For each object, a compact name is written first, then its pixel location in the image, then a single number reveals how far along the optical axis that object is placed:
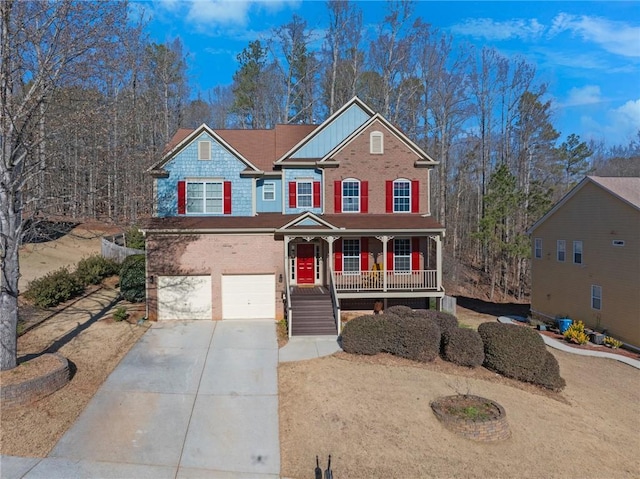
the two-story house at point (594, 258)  17.28
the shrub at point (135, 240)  26.56
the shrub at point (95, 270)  20.34
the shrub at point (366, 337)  13.11
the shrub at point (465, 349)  12.79
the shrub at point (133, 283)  18.11
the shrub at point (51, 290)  16.86
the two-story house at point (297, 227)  16.83
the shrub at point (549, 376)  12.15
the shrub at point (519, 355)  12.23
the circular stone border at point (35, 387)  8.75
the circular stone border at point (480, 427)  9.09
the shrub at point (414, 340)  12.92
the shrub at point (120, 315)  15.69
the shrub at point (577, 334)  17.70
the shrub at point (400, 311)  14.32
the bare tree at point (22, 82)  9.67
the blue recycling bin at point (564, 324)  19.49
